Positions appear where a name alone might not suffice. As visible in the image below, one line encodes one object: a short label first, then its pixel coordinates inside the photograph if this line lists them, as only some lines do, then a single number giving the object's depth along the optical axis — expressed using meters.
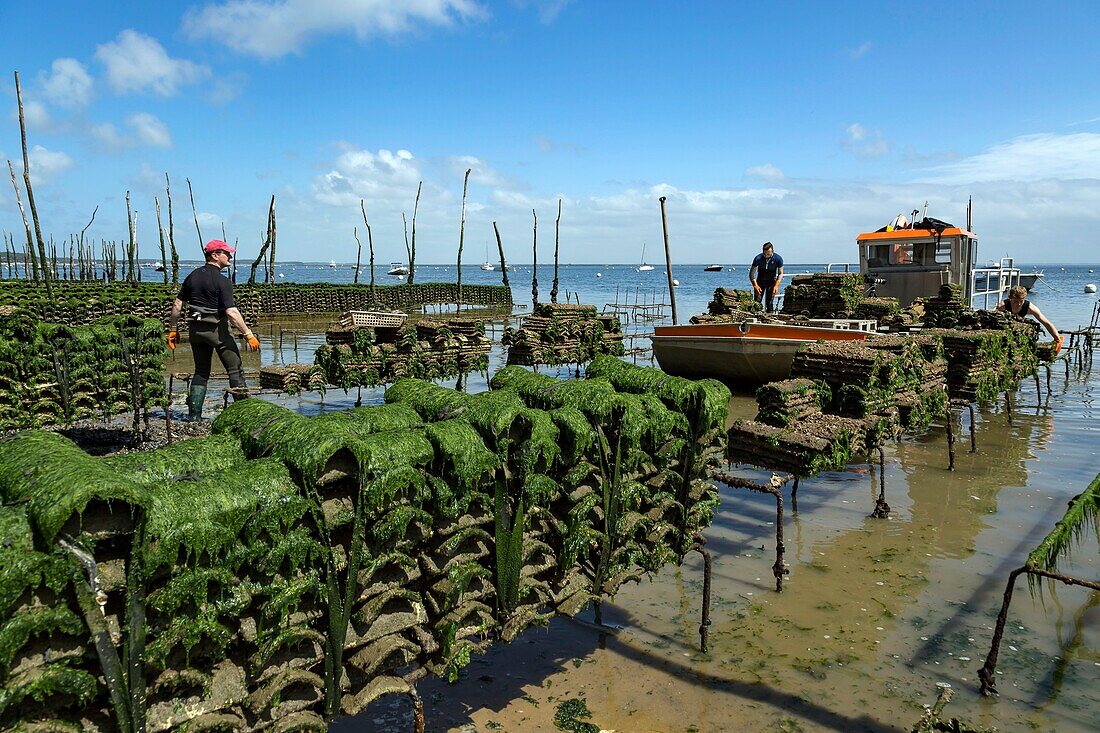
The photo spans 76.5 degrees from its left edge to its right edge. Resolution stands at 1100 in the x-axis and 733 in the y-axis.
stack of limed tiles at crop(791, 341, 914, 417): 9.94
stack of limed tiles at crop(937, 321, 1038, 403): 14.14
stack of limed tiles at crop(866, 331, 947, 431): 11.07
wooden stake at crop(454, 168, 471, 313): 45.64
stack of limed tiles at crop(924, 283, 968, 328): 19.30
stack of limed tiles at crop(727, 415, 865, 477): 8.28
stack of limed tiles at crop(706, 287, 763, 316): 23.20
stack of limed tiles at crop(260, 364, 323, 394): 15.48
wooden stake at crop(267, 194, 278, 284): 47.81
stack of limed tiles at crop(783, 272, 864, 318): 23.39
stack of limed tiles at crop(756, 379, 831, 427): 9.05
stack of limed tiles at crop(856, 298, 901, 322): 21.84
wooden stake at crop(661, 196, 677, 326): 20.80
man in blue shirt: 22.29
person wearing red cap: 10.74
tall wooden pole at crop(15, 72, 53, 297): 26.60
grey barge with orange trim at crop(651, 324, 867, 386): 18.62
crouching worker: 17.31
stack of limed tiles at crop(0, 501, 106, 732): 3.03
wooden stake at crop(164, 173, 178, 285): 43.69
